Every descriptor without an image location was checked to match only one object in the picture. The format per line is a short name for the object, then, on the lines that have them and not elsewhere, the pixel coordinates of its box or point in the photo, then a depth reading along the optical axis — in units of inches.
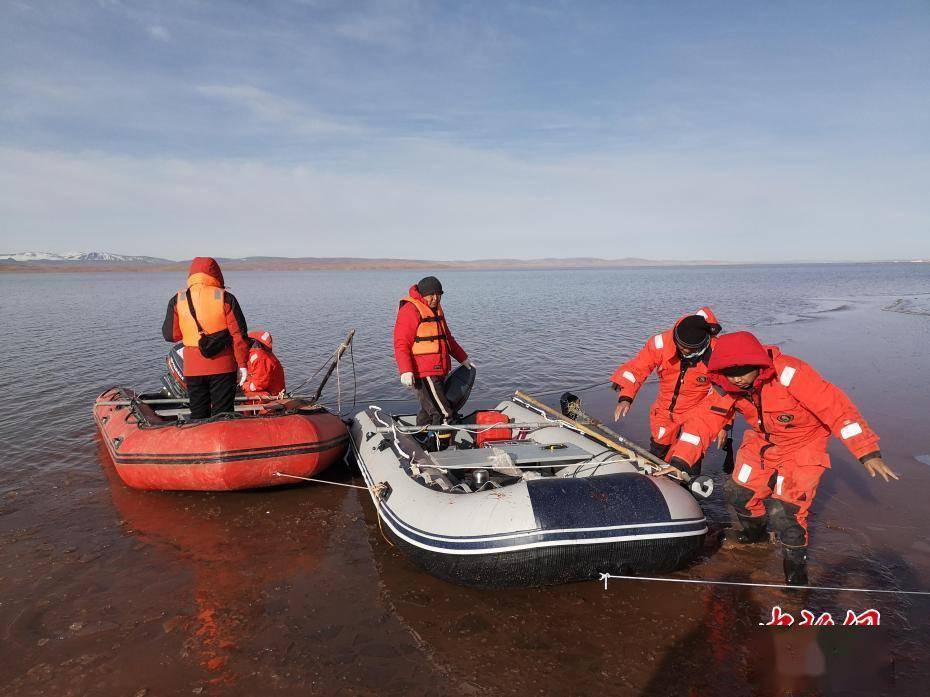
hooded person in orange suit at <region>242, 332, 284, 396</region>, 231.0
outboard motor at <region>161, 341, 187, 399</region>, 274.9
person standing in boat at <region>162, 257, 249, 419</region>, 187.8
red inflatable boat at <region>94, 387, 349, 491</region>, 188.4
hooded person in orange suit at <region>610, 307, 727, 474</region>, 169.6
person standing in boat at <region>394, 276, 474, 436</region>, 200.4
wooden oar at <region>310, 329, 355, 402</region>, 237.4
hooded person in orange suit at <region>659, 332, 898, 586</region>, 120.0
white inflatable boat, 127.4
